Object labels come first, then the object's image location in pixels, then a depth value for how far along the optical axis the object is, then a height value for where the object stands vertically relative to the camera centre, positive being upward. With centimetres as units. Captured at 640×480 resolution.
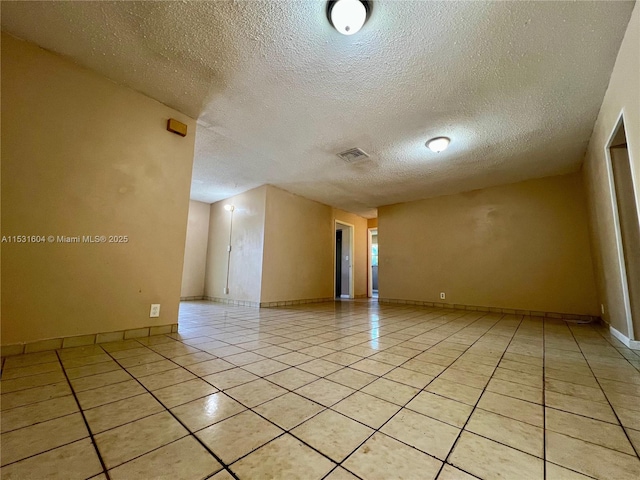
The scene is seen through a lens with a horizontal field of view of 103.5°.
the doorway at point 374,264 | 959 +42
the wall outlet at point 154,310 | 250 -39
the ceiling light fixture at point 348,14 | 158 +165
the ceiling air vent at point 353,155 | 356 +173
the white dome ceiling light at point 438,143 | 316 +168
